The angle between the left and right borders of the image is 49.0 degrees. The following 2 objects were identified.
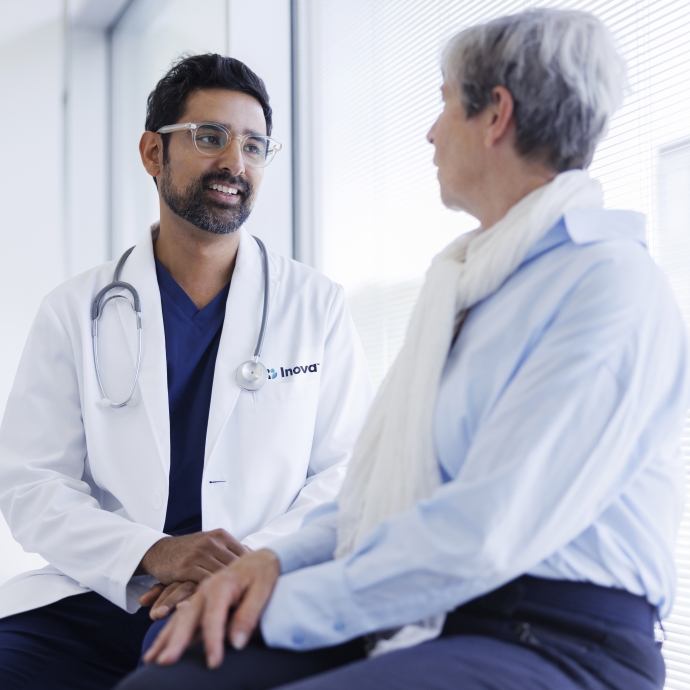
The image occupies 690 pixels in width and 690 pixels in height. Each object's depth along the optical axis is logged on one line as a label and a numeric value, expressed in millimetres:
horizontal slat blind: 1320
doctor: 1372
